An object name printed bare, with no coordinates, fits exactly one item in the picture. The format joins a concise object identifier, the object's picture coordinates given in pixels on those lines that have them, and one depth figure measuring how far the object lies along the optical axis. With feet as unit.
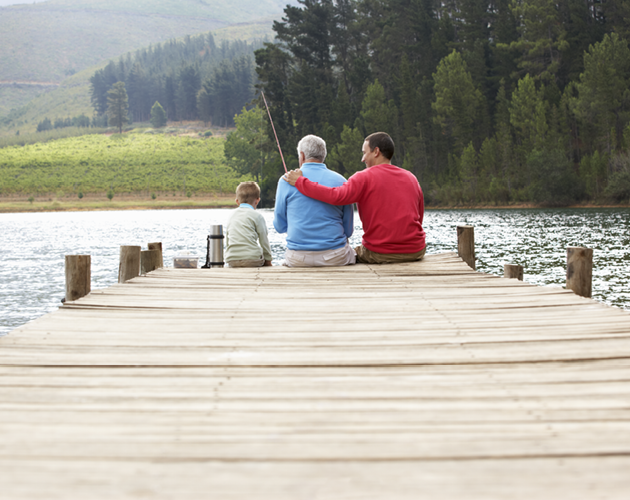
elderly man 39.50
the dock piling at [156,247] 51.24
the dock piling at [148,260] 49.25
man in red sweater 38.50
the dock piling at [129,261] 46.73
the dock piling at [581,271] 39.42
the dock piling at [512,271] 52.17
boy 43.91
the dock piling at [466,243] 51.80
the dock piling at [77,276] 41.19
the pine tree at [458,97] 363.35
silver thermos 48.85
